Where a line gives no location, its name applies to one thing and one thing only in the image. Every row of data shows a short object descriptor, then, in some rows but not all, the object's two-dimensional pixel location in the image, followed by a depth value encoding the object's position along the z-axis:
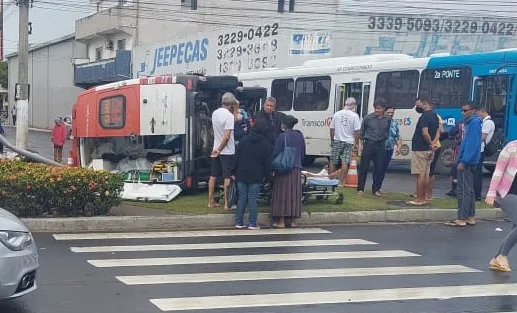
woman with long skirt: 11.34
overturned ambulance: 13.05
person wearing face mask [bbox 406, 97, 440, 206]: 13.06
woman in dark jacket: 11.04
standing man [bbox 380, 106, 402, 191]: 14.67
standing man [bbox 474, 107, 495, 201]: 13.29
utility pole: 24.05
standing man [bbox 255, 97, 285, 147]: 11.41
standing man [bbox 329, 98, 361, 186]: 15.11
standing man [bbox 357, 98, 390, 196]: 13.98
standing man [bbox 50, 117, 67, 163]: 22.16
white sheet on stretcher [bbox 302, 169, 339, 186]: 12.55
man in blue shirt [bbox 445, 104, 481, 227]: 11.52
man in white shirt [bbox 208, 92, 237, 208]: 11.87
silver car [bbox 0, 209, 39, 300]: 5.96
